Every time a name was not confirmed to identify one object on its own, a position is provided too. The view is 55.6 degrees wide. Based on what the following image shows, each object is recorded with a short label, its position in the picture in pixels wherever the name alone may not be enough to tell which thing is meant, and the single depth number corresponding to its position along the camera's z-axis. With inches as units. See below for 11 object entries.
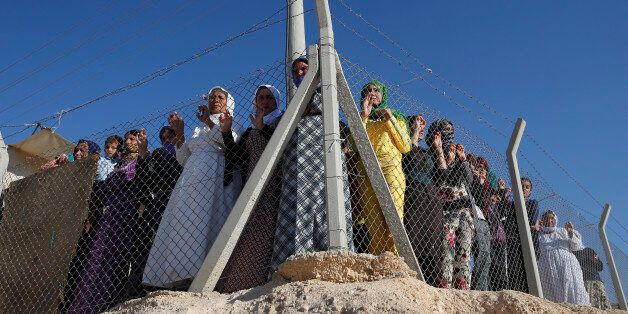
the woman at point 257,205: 127.0
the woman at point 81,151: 198.2
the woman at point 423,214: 142.5
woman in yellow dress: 143.8
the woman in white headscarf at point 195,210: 138.0
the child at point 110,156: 178.9
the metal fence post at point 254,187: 112.3
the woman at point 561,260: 205.6
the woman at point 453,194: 155.0
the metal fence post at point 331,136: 106.3
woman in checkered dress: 123.9
